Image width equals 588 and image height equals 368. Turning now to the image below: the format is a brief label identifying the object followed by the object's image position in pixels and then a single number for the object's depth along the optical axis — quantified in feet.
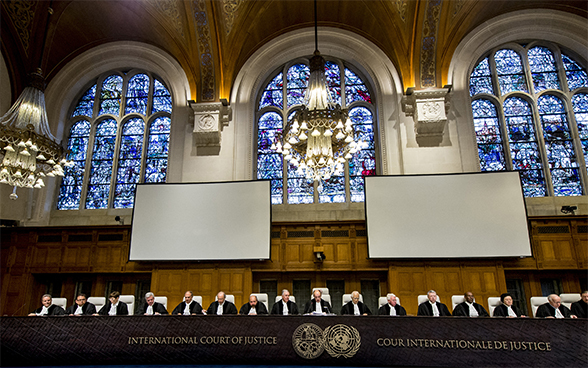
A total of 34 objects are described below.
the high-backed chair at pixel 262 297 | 21.36
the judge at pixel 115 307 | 20.13
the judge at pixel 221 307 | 20.20
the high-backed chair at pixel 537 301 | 19.84
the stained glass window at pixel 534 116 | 27.09
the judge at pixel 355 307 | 19.95
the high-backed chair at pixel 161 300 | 21.34
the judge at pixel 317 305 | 19.60
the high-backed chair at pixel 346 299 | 20.93
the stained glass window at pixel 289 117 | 28.30
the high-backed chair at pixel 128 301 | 20.84
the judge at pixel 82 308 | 19.42
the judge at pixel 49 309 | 19.21
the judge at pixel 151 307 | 19.98
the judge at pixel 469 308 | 19.57
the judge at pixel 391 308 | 19.81
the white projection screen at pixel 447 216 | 23.56
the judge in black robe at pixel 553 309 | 18.16
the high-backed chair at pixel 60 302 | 21.08
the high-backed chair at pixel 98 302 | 21.74
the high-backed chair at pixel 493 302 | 20.12
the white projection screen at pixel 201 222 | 24.90
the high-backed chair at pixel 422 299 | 20.53
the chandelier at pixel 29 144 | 17.81
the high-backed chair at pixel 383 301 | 20.60
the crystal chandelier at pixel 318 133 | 17.98
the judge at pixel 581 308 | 18.23
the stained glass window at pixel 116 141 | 29.55
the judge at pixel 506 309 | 19.13
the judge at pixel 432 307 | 19.76
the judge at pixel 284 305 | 20.16
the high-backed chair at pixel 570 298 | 20.30
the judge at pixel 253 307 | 19.94
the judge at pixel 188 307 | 20.17
